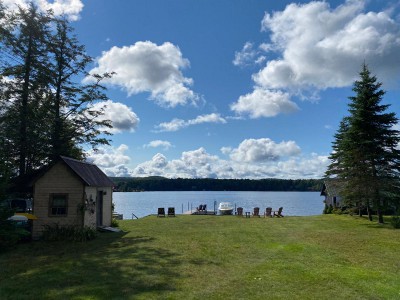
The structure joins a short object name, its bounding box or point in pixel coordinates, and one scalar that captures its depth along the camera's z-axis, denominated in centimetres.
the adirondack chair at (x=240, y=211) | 4056
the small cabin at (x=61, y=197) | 2042
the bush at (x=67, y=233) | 1954
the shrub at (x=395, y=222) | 2536
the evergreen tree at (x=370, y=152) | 2716
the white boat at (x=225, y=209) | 4719
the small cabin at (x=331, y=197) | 4630
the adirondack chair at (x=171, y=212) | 4003
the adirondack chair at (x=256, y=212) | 3966
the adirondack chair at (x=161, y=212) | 3928
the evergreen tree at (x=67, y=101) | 2738
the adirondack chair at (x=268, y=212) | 3959
